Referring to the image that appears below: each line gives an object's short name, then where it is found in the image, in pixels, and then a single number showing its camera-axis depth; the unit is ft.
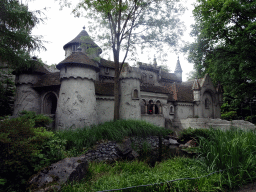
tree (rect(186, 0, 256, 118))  53.01
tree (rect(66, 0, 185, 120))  52.26
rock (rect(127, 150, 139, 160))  37.29
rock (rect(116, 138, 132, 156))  37.11
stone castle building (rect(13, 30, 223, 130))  49.03
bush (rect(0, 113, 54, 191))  17.01
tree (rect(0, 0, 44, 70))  32.50
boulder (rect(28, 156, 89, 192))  16.55
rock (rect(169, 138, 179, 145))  48.96
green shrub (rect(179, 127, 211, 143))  46.62
